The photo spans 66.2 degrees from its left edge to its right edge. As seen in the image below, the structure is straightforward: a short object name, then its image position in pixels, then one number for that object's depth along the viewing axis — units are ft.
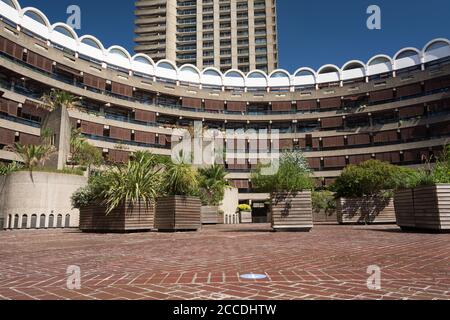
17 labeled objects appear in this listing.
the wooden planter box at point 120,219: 44.58
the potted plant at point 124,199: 44.34
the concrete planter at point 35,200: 65.05
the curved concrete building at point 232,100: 115.44
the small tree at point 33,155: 69.05
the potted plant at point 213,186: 92.91
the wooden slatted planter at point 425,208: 35.42
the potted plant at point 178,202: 46.59
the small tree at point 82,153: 86.33
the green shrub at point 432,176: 38.32
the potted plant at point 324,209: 82.89
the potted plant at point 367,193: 72.79
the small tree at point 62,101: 91.89
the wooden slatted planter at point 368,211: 72.54
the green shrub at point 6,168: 73.33
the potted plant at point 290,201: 43.91
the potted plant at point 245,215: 116.06
